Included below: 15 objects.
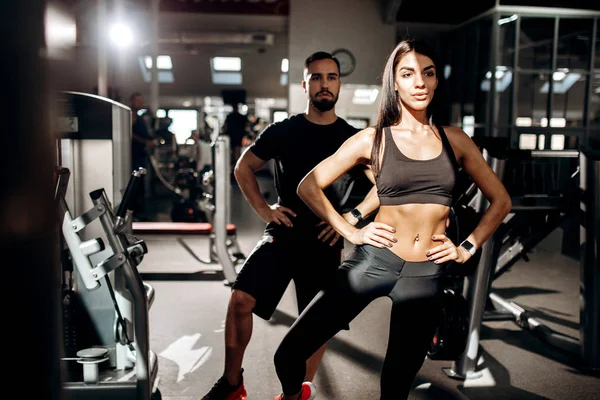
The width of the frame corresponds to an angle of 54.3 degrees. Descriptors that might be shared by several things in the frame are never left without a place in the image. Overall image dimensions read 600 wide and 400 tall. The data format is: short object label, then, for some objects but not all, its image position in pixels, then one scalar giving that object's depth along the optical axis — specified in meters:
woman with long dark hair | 1.81
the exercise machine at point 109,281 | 2.24
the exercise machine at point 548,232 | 2.91
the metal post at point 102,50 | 5.48
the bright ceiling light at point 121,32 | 8.12
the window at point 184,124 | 11.94
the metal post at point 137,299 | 2.24
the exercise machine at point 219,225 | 4.66
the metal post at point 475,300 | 2.91
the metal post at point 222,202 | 4.64
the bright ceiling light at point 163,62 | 16.83
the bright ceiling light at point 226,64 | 17.52
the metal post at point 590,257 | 3.03
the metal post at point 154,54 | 10.18
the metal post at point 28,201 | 0.71
